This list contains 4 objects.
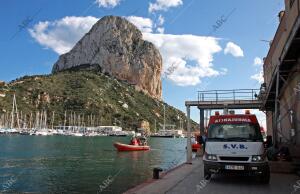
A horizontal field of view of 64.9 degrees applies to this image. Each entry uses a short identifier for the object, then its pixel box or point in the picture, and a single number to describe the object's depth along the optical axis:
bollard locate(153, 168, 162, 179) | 11.44
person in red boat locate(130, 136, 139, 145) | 38.72
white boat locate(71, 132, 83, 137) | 103.62
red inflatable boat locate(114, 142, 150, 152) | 37.44
